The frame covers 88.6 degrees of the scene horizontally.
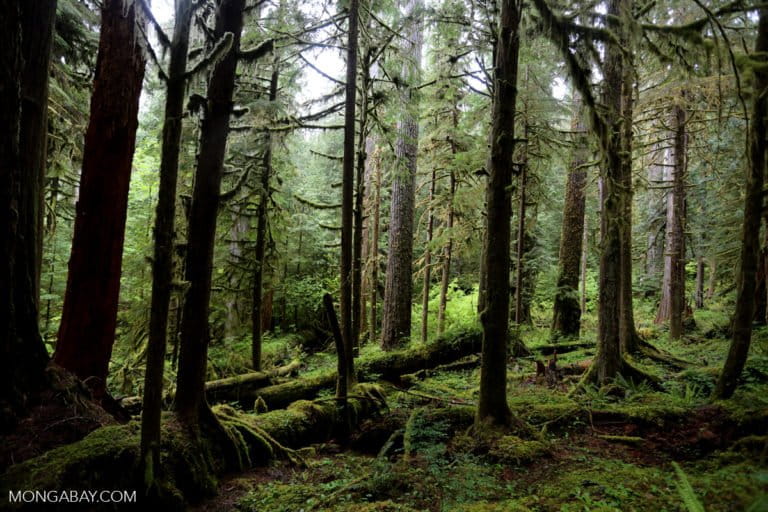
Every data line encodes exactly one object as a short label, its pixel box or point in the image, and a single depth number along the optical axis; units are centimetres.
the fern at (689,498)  224
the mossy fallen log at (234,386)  750
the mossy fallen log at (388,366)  779
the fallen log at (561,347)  1120
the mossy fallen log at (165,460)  324
